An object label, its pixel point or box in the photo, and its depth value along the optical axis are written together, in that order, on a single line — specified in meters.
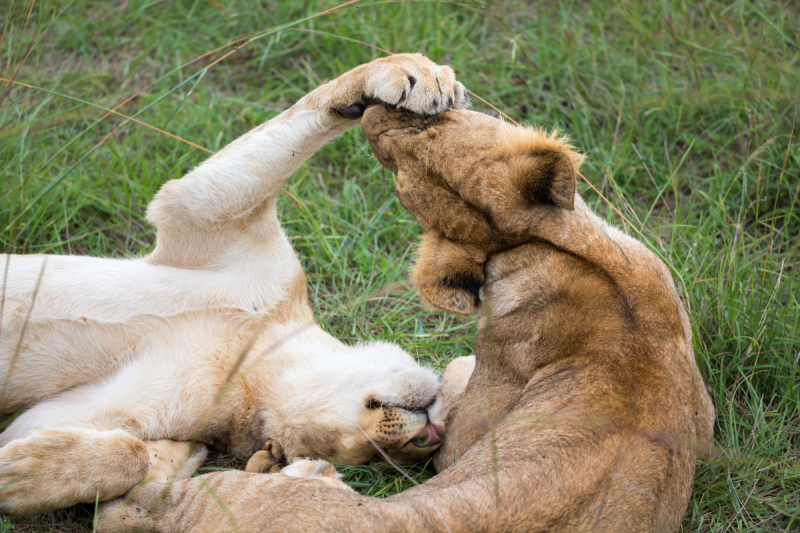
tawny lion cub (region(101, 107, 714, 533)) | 5.11
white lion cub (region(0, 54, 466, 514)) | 6.79
